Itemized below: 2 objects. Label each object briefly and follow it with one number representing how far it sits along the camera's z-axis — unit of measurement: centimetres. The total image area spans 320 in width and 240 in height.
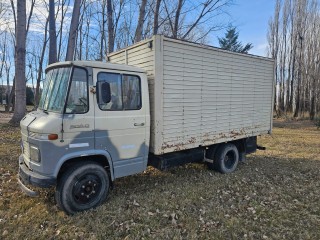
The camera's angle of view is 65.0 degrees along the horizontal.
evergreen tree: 3100
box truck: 426
